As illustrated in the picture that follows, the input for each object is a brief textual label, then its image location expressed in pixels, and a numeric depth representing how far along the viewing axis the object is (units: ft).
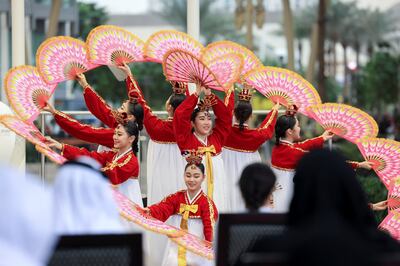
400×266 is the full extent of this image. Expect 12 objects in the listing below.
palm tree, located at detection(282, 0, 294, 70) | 180.05
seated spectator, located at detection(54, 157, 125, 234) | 26.81
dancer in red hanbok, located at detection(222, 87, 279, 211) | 58.83
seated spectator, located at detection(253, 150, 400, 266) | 24.48
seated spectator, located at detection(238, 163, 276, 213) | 33.65
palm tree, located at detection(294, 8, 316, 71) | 371.69
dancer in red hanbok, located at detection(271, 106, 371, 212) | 58.79
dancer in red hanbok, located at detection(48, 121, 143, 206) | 53.17
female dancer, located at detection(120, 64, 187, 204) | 57.96
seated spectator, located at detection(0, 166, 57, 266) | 24.81
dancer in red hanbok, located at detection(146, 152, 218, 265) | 50.45
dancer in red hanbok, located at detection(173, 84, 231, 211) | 52.60
